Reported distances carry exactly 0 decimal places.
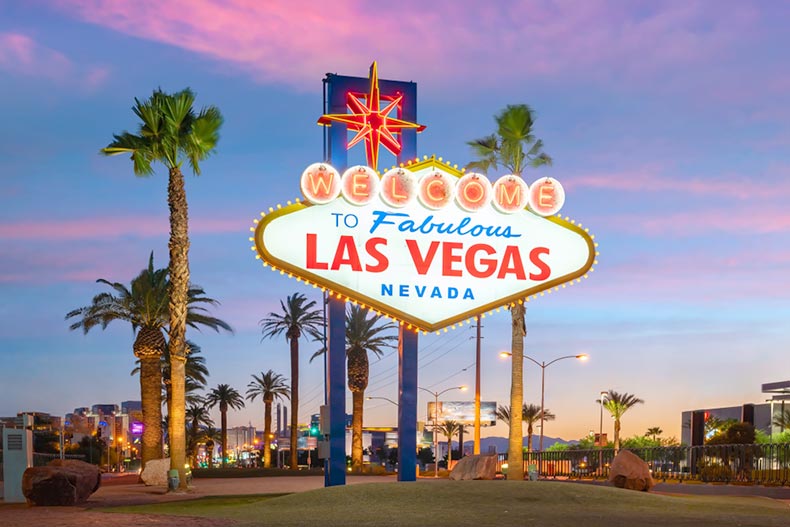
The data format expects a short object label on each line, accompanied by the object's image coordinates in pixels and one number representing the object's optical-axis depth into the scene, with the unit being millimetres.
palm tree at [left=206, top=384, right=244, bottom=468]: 97375
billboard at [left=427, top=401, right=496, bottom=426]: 141625
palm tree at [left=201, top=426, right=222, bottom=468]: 115788
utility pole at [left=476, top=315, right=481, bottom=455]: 57850
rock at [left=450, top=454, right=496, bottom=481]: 41406
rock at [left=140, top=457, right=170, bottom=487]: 40719
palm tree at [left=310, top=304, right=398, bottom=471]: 63312
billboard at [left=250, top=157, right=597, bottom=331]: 29547
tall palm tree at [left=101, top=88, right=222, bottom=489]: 34219
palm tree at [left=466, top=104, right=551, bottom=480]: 36281
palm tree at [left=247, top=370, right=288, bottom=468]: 92250
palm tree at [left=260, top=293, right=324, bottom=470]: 70250
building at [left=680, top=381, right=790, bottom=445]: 52281
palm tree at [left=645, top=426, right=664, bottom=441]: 114969
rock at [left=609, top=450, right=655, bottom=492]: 30000
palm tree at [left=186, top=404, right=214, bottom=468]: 98875
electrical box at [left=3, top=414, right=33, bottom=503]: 28562
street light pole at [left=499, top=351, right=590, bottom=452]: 67312
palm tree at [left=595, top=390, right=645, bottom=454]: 96438
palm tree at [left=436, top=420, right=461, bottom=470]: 134625
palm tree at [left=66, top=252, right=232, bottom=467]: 46781
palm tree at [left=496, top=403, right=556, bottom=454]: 108569
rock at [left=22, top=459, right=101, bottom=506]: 25484
